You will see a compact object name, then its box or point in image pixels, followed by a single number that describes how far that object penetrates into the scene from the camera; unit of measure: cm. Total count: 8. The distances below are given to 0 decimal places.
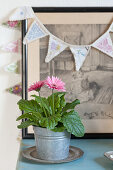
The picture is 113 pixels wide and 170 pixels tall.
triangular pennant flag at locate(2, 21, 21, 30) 163
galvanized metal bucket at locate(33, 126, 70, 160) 132
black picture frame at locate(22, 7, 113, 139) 161
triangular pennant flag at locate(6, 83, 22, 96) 164
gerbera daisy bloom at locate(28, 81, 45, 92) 137
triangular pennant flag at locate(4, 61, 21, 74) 164
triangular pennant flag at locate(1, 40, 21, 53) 163
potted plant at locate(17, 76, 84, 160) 132
